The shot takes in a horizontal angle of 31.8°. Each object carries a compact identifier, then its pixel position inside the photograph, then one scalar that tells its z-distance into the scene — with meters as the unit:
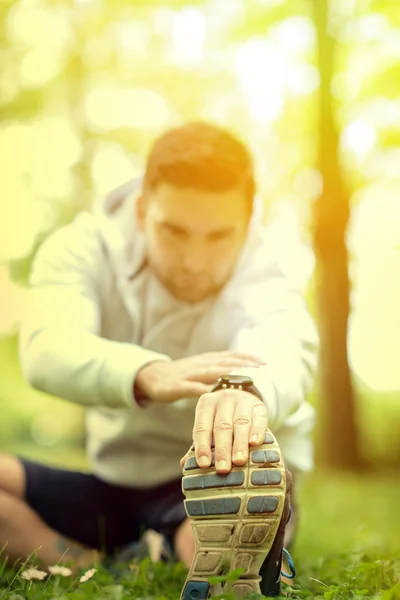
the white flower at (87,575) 1.55
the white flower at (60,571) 1.61
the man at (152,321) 1.94
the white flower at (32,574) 1.53
